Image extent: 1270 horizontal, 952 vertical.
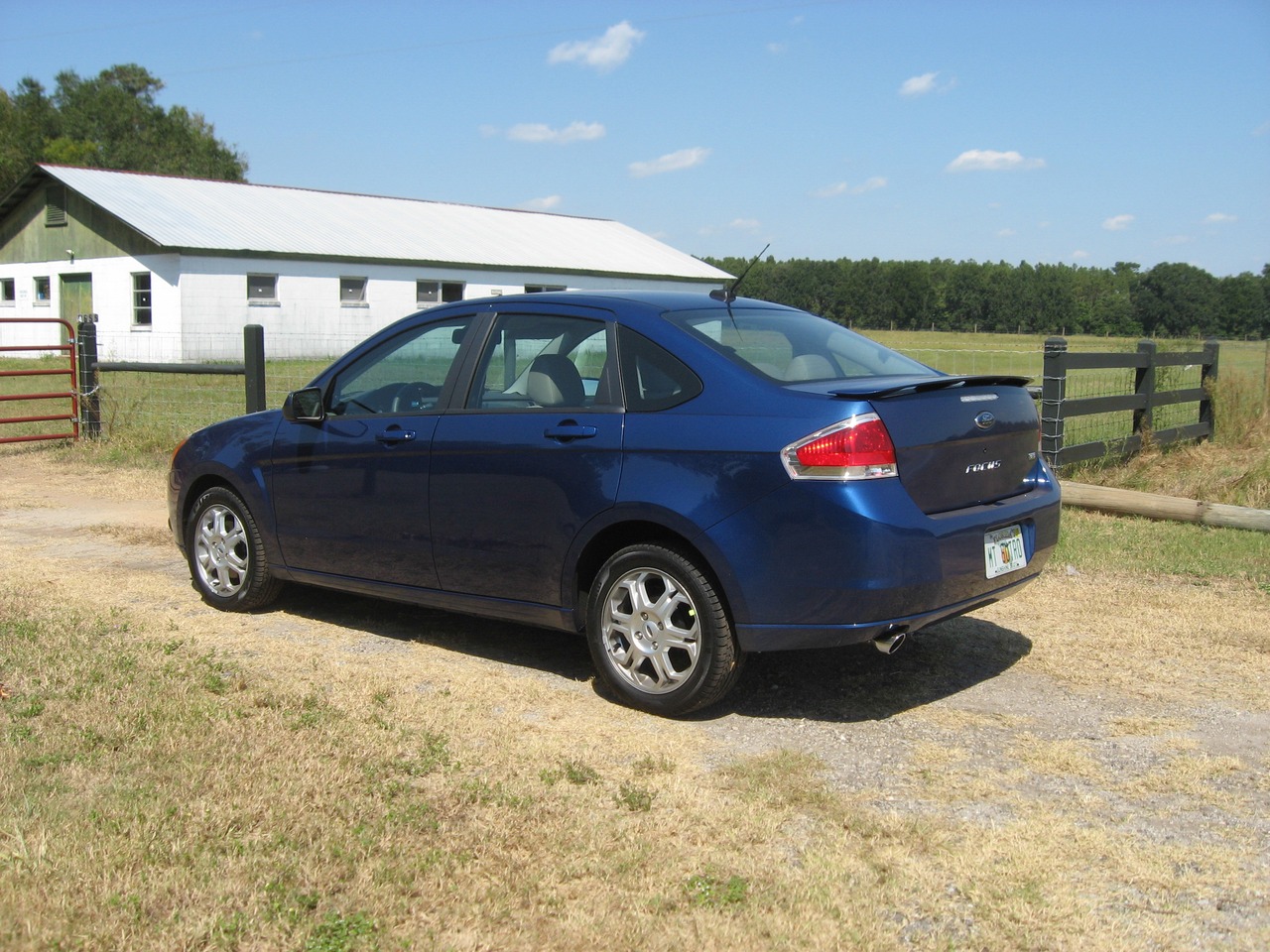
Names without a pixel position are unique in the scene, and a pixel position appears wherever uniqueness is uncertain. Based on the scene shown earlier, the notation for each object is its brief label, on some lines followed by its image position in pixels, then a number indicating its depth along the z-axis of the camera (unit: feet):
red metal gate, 45.14
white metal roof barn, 101.45
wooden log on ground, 28.19
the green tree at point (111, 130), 229.25
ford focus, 14.74
